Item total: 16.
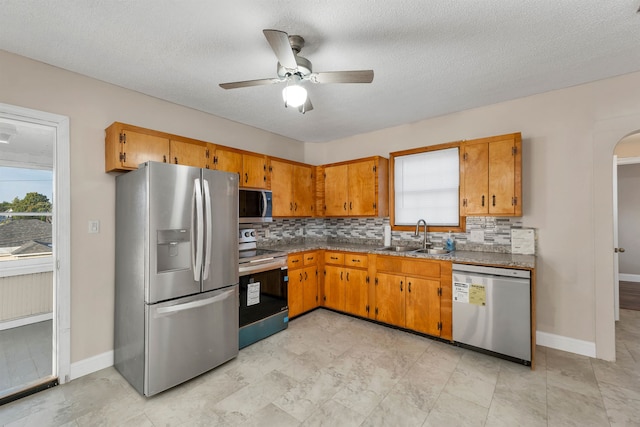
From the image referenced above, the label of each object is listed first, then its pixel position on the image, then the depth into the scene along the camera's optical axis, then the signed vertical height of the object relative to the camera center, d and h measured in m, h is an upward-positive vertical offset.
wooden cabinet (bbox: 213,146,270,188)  3.16 +0.57
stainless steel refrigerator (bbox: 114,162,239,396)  2.16 -0.53
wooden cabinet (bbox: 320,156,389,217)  3.84 +0.35
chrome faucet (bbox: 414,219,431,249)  3.57 -0.28
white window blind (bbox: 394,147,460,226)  3.47 +0.32
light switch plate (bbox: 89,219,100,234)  2.50 -0.12
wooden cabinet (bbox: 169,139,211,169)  2.77 +0.63
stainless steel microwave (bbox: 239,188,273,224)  3.23 +0.08
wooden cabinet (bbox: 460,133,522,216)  2.82 +0.37
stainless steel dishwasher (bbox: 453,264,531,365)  2.45 -0.94
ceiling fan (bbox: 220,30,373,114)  1.81 +0.95
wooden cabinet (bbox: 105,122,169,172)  2.42 +0.61
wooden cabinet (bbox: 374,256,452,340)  2.90 -0.94
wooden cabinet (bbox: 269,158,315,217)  3.78 +0.35
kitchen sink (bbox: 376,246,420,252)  3.71 -0.51
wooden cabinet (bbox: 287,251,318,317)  3.56 -0.96
